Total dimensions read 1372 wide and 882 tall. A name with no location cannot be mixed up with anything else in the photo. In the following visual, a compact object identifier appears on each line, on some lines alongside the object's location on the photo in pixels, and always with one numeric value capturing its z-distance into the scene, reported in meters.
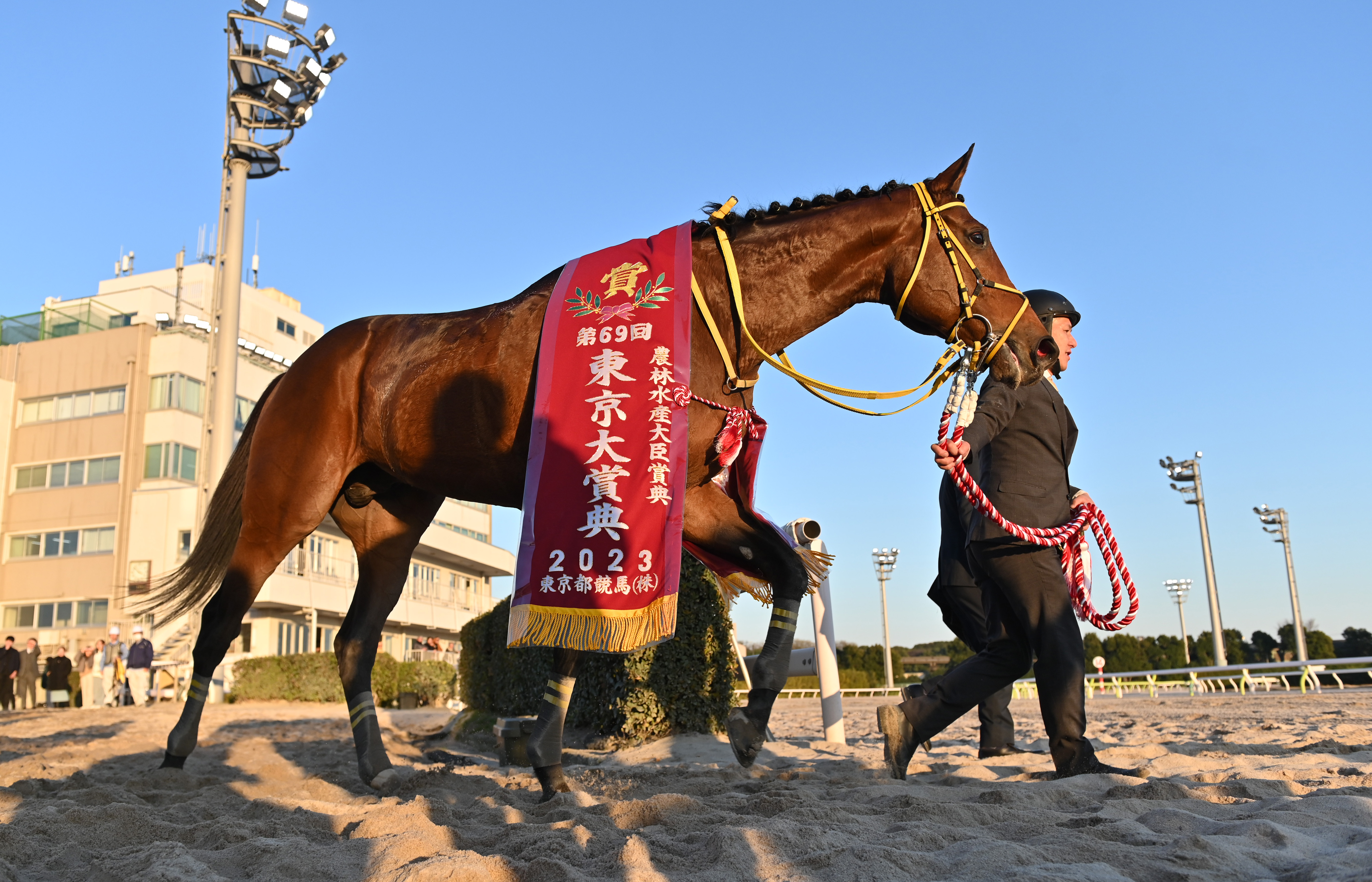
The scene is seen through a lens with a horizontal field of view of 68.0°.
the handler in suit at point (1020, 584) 4.39
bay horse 4.50
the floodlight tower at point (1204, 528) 29.48
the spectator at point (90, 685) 21.98
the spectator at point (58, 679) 22.44
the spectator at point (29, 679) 22.77
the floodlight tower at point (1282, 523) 36.12
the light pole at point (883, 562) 52.06
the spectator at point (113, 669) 22.41
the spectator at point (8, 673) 21.17
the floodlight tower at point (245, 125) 25.59
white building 36.38
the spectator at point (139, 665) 20.80
